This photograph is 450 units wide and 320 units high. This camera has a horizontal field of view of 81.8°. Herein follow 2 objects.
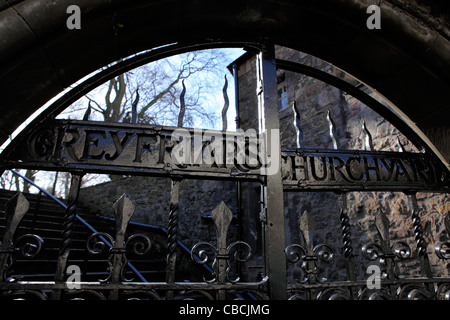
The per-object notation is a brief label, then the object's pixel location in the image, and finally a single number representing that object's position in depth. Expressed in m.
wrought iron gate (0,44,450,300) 1.22
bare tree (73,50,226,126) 10.84
